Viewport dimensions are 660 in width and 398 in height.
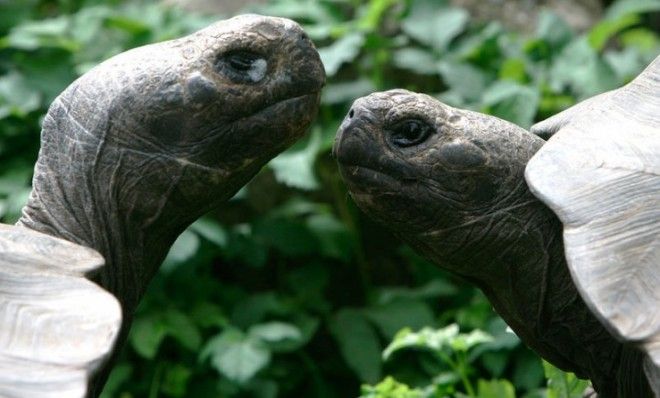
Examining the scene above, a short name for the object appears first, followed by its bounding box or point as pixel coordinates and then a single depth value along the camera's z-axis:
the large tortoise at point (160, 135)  4.35
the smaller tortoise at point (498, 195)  4.36
